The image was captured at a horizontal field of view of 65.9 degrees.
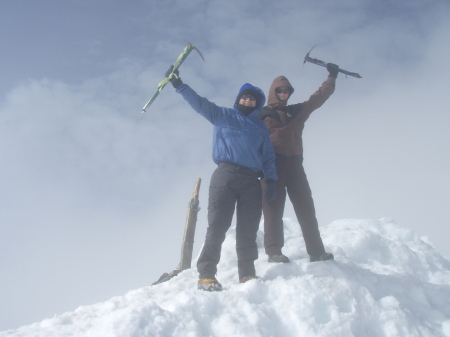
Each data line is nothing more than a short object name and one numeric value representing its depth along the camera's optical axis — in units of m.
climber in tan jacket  4.57
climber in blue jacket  3.94
